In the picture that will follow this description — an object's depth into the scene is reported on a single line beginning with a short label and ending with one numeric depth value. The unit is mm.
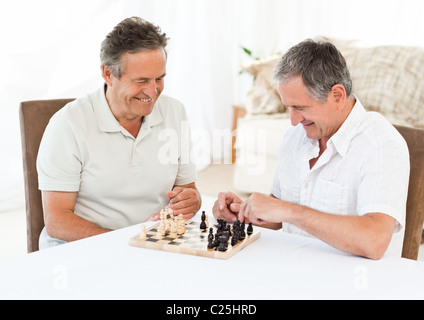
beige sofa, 4102
